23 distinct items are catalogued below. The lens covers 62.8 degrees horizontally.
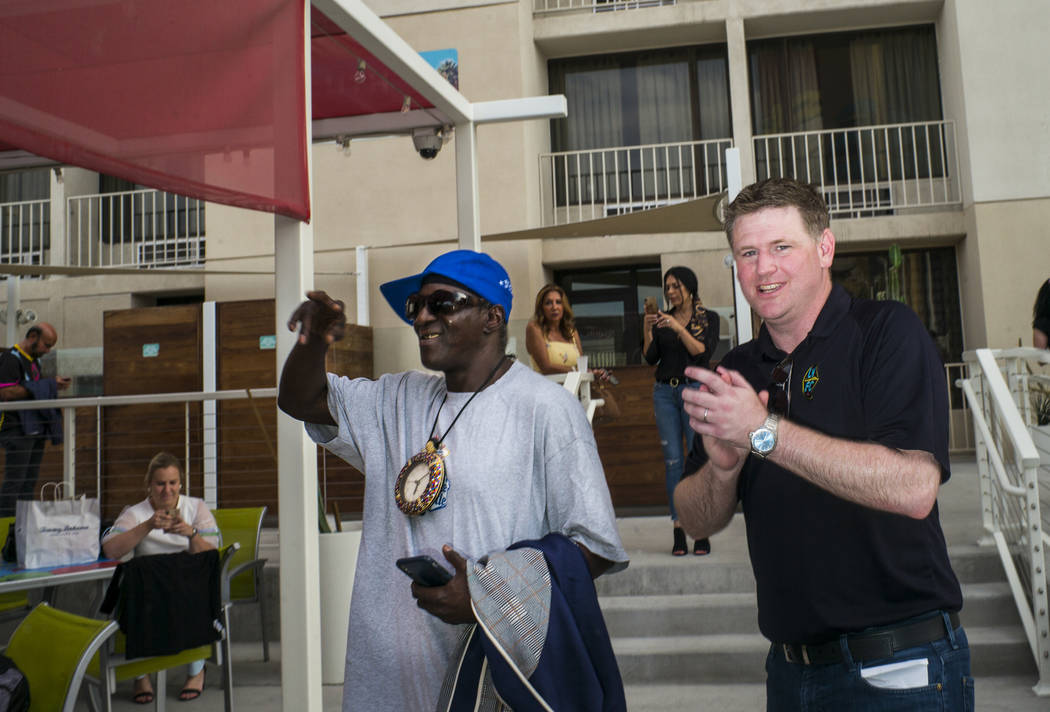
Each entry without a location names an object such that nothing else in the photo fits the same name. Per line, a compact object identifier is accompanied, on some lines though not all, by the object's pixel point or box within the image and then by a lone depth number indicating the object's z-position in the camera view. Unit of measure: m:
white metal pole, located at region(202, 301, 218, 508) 8.61
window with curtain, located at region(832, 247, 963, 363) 10.98
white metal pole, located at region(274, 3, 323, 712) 2.69
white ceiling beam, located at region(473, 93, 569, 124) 3.98
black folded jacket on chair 3.65
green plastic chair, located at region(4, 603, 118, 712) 2.80
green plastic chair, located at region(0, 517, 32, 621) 5.11
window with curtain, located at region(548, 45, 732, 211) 11.70
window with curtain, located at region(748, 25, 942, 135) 11.47
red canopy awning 1.95
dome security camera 4.21
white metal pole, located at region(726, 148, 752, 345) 6.55
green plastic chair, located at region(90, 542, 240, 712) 3.55
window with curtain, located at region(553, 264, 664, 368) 11.01
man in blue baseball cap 1.87
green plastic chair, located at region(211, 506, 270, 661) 5.04
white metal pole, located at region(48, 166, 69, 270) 11.59
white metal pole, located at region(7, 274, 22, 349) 9.86
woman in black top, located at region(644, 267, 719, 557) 5.36
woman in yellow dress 5.64
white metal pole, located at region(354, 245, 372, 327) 10.26
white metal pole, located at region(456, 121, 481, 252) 4.09
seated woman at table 4.48
